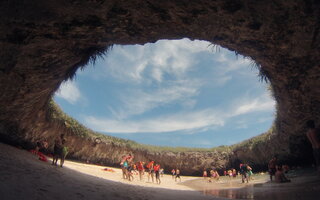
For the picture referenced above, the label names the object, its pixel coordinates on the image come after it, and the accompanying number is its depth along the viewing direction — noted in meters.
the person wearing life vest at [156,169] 13.55
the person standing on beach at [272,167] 11.20
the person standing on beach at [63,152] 9.88
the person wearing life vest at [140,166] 14.35
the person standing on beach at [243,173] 13.15
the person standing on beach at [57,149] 10.05
